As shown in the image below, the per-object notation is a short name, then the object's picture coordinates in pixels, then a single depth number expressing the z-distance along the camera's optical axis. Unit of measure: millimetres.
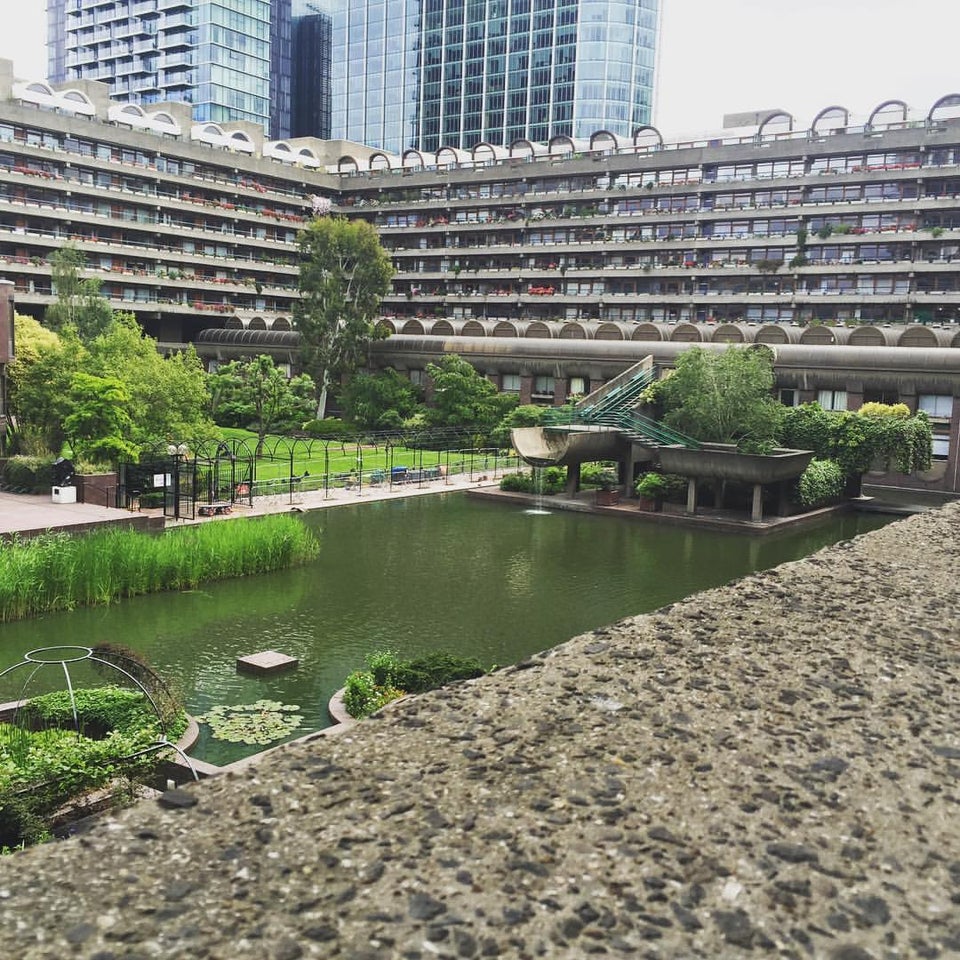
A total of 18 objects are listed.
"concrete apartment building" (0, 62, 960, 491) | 86250
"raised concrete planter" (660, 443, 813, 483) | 45562
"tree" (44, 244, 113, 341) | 70500
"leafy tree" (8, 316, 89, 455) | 44750
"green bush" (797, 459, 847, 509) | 48312
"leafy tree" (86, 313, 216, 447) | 46188
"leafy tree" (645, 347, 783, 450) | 49094
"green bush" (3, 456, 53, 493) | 40688
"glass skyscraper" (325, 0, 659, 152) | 160875
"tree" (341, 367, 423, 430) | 74375
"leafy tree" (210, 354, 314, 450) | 65250
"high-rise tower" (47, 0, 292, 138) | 161250
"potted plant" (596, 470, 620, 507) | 50031
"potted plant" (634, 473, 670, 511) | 49034
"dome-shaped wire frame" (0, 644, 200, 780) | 16594
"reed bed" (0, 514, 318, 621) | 27266
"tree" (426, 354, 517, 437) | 71000
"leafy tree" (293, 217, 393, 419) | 78625
